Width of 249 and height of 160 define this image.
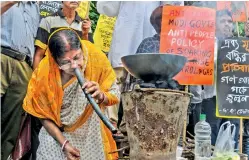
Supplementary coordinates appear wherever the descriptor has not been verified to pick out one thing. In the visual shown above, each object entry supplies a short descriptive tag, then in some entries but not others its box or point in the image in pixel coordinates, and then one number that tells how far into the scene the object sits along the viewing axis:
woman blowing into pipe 2.75
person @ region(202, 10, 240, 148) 4.27
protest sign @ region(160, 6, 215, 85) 3.79
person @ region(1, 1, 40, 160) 3.11
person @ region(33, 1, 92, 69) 3.54
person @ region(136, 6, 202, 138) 3.73
